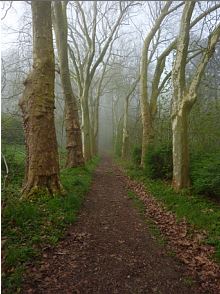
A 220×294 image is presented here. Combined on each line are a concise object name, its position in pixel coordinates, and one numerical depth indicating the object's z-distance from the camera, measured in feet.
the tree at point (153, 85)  49.32
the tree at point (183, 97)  32.04
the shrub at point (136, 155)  59.36
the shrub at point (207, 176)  28.67
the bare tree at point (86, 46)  60.95
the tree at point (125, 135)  91.19
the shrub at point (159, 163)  40.78
